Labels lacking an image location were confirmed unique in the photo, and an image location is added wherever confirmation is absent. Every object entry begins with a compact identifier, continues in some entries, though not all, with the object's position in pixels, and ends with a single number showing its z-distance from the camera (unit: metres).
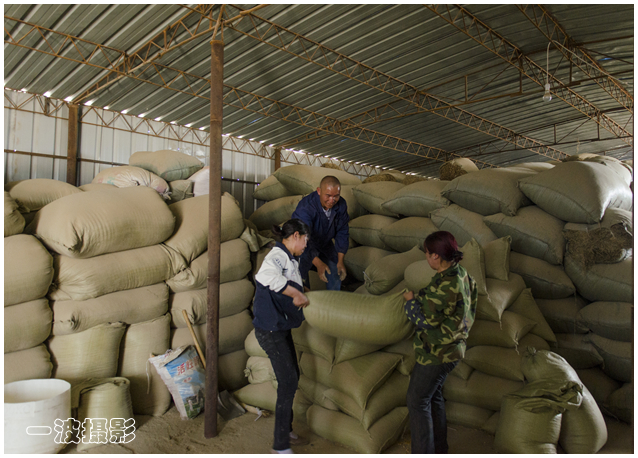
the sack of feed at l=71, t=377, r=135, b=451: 2.41
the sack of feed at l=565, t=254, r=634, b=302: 2.74
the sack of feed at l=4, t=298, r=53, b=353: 2.33
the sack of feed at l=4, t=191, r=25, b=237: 2.50
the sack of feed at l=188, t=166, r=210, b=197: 4.61
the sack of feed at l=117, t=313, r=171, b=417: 2.79
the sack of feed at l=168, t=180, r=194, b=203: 4.47
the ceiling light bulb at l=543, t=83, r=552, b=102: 7.47
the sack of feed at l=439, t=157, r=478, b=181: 4.23
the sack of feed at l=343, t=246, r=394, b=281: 3.72
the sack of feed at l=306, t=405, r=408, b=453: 2.38
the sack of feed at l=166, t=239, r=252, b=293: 3.09
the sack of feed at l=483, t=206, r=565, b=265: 2.96
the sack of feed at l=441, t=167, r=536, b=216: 3.18
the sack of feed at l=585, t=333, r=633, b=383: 2.67
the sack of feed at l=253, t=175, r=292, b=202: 4.73
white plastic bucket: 2.03
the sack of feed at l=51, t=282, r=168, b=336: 2.55
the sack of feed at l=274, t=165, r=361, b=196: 4.21
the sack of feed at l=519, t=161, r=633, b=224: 2.88
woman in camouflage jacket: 1.95
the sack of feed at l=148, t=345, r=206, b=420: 2.79
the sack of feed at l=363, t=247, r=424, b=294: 3.10
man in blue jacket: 2.93
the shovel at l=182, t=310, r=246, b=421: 2.94
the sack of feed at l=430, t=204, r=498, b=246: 3.19
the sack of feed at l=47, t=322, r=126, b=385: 2.55
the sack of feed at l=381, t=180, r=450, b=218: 3.55
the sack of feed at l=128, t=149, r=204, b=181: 4.70
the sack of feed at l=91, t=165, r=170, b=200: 4.35
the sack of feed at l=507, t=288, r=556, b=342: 2.77
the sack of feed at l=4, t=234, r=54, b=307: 2.35
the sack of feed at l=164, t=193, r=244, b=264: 3.16
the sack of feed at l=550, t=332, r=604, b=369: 2.81
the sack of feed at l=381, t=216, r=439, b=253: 3.46
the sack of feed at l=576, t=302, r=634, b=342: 2.71
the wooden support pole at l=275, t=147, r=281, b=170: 11.82
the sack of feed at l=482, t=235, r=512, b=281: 2.80
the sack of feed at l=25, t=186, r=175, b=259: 2.59
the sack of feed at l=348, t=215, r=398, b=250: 3.84
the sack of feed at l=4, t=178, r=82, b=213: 2.85
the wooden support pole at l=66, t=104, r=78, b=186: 7.85
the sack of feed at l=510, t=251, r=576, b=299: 2.93
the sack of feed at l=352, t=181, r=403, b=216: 3.94
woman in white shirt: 2.27
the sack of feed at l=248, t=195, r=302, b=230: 4.43
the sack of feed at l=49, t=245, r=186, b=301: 2.62
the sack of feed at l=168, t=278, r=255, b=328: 3.07
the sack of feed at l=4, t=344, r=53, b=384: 2.30
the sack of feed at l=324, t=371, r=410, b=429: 2.41
